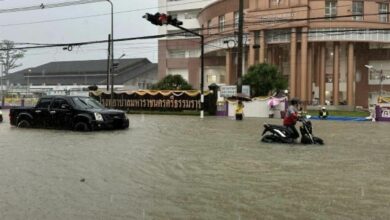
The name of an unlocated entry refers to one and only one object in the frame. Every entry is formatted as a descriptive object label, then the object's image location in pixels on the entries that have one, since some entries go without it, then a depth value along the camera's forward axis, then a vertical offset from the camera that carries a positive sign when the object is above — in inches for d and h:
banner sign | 1684.3 -14.6
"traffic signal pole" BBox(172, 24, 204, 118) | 1432.1 +33.4
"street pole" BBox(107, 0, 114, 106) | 1822.1 +240.5
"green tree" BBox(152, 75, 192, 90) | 2637.8 +63.3
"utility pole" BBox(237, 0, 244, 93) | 1327.5 +114.6
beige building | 2613.2 +277.9
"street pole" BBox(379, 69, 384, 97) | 2850.9 +92.2
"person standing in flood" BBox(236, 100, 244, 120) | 1291.8 -37.9
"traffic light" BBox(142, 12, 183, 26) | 998.4 +144.9
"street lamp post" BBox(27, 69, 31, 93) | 3923.2 +127.5
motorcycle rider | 688.9 -28.7
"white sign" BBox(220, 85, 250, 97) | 1480.7 +16.9
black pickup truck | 866.8 -33.8
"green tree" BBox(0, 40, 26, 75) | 3752.2 +257.4
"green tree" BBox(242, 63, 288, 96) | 2223.2 +67.5
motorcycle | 681.6 -48.1
